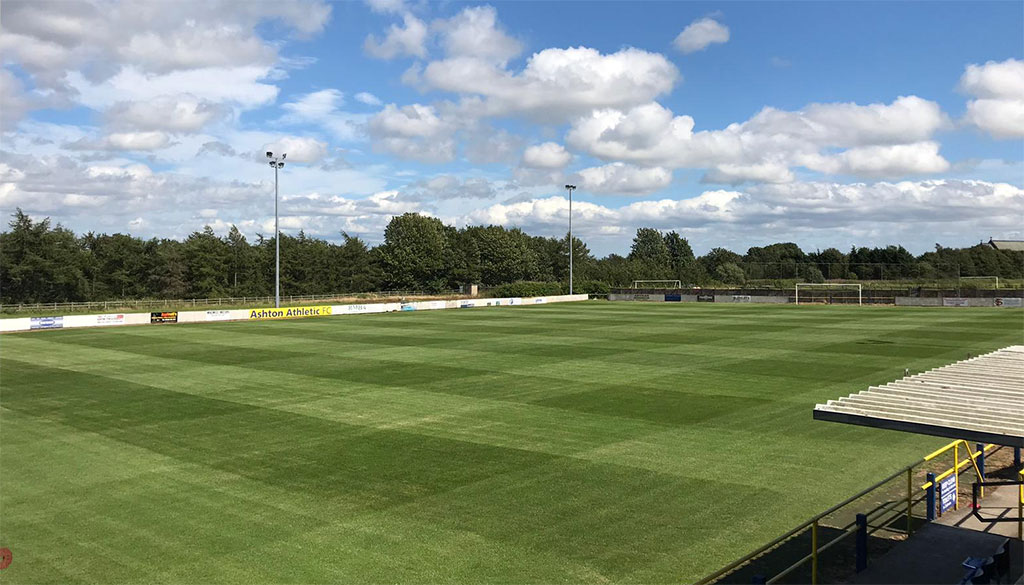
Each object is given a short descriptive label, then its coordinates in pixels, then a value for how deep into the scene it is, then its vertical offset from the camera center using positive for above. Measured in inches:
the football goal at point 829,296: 3348.9 -47.5
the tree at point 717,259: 5992.1 +277.2
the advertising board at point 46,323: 2004.2 -97.1
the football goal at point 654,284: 4849.9 +24.8
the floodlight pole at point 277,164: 2367.1 +445.3
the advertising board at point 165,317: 2239.2 -90.6
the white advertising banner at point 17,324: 1940.2 -98.6
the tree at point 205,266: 3981.3 +139.9
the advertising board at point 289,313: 2456.9 -88.8
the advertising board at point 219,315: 2374.4 -90.6
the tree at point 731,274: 5300.2 +102.6
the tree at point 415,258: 4704.7 +217.0
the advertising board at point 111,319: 2156.7 -94.4
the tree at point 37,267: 3353.8 +120.7
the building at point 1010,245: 6822.8 +439.7
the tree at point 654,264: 5423.2 +226.1
